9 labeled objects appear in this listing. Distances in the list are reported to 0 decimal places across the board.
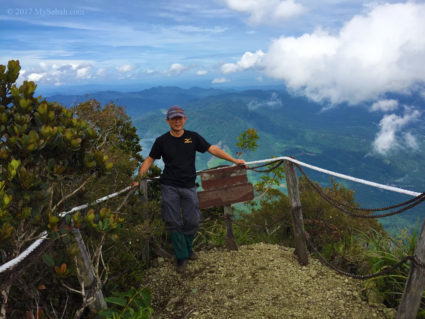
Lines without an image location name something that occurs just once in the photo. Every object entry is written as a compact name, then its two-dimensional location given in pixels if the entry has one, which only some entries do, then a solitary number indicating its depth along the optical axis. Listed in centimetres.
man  414
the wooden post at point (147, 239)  454
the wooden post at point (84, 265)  268
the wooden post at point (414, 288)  253
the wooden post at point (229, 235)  479
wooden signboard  461
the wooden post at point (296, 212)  409
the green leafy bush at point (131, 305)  279
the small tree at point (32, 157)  197
